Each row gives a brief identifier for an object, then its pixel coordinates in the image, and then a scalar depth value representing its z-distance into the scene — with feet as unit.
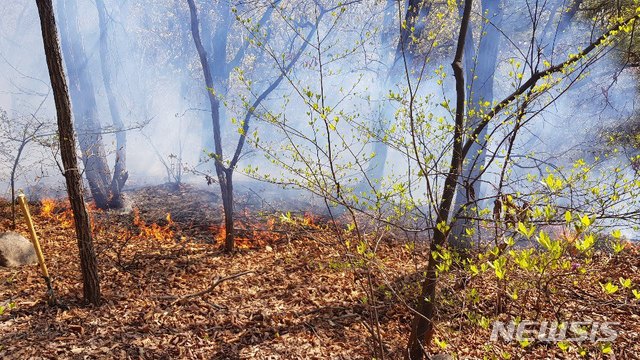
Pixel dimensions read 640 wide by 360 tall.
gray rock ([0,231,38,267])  20.07
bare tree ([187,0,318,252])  24.54
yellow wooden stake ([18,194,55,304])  15.06
